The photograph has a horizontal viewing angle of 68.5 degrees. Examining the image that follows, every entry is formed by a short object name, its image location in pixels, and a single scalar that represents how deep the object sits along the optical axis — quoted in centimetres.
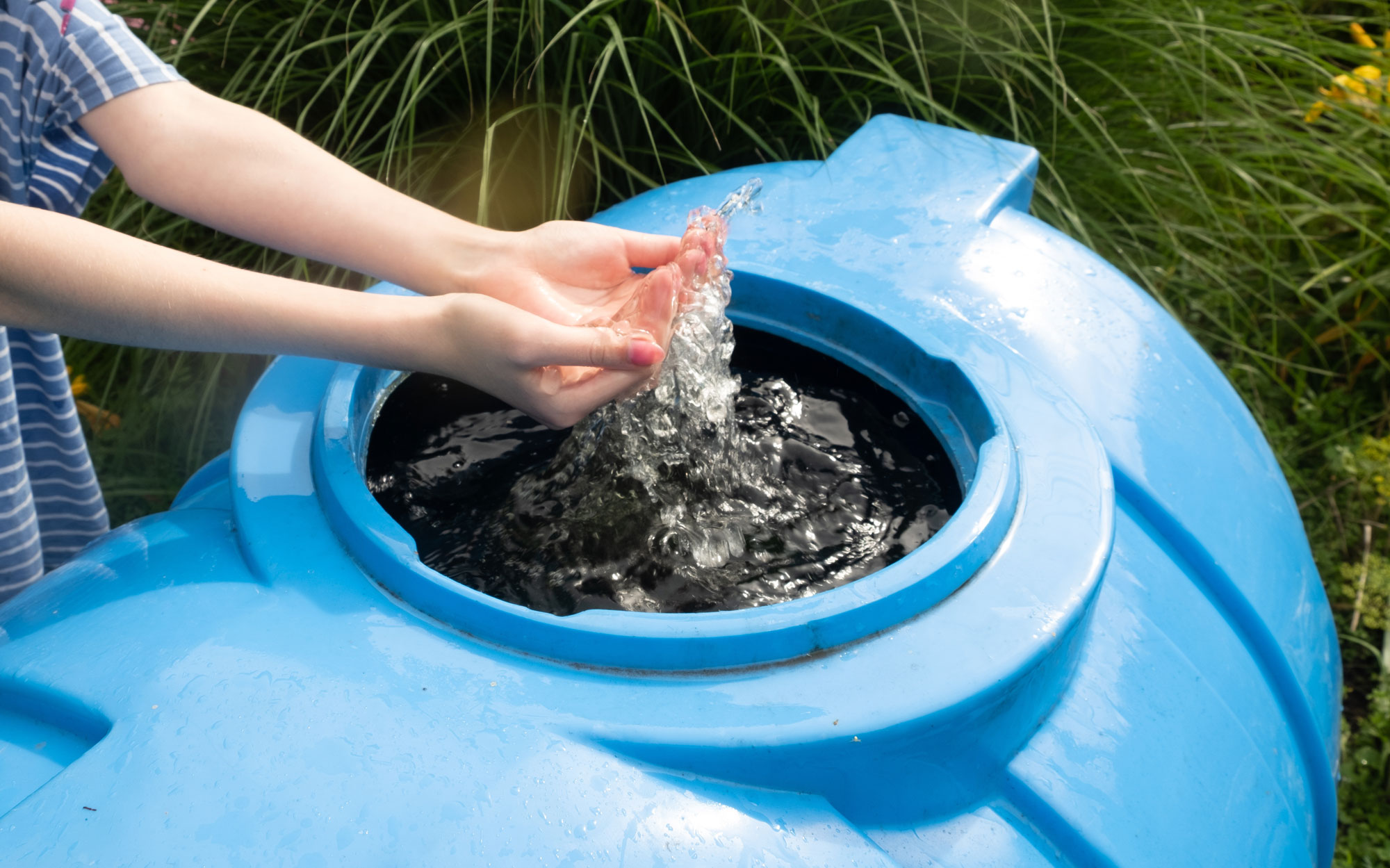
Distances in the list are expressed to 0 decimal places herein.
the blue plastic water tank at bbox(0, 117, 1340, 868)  72
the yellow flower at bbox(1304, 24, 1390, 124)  217
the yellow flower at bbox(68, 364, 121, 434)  211
